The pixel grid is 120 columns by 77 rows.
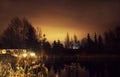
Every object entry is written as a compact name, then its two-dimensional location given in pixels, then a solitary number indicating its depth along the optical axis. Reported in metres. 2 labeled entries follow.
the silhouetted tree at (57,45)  32.00
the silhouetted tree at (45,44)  26.57
